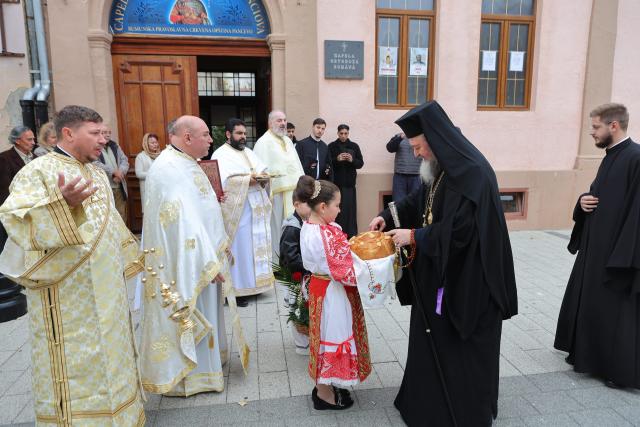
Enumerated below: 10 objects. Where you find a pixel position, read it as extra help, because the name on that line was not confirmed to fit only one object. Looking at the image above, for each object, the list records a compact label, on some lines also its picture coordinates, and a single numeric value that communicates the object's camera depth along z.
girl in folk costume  2.77
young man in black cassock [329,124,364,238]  7.54
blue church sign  7.20
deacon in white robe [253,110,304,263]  6.26
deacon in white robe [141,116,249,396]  3.05
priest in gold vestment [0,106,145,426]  2.38
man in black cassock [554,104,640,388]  3.33
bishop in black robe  2.54
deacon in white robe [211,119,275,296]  5.18
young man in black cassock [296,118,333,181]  7.32
